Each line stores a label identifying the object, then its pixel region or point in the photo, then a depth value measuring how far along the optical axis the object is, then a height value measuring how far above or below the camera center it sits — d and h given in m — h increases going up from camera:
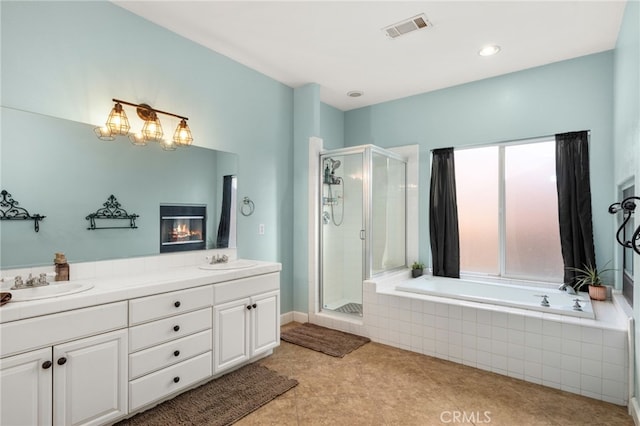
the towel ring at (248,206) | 3.36 +0.14
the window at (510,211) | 3.50 +0.08
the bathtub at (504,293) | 2.63 -0.73
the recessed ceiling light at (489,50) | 3.00 +1.57
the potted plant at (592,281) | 2.95 -0.59
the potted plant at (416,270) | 4.03 -0.62
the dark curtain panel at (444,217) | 3.92 +0.02
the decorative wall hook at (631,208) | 1.69 +0.05
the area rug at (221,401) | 2.02 -1.22
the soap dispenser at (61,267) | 2.08 -0.29
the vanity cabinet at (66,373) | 1.55 -0.78
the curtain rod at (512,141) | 3.42 +0.85
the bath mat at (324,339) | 3.10 -1.21
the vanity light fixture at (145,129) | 2.35 +0.70
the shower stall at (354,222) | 3.65 -0.03
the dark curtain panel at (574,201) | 3.15 +0.16
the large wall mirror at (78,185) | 1.96 +0.25
